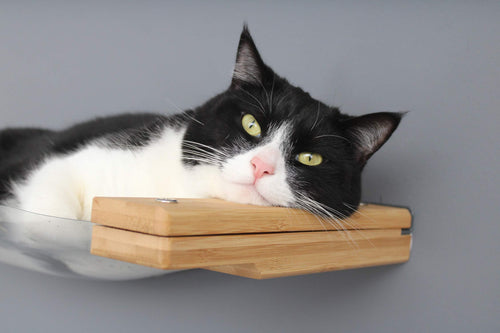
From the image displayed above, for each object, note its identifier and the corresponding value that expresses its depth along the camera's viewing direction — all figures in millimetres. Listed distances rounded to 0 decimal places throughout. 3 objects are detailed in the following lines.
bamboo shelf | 477
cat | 556
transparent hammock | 529
